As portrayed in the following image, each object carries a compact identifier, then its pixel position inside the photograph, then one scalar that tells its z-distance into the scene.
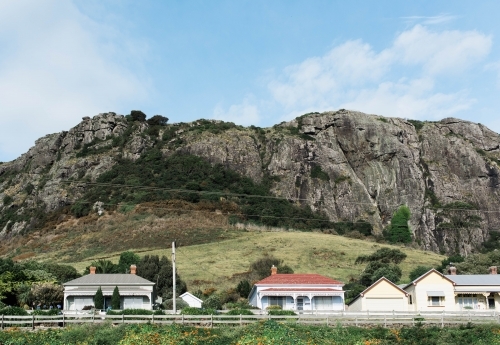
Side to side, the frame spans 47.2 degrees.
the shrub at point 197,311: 38.55
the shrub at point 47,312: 37.93
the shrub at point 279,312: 39.52
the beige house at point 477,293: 47.72
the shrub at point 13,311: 38.09
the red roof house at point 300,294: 50.41
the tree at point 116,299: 47.41
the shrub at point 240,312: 39.25
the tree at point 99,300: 47.47
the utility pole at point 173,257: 42.75
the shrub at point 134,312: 38.47
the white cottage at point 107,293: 49.38
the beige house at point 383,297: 48.22
